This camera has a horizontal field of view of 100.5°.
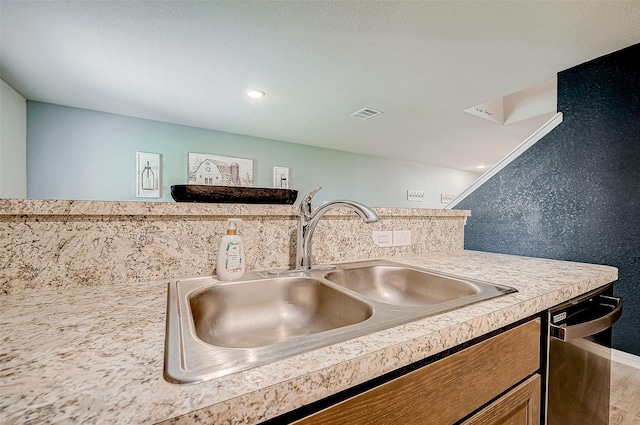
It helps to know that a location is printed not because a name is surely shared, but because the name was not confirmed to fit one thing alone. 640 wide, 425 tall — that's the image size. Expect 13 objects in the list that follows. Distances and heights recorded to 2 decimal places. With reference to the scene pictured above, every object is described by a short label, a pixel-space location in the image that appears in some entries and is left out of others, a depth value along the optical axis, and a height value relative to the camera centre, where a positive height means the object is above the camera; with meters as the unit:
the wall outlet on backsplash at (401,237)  1.16 -0.12
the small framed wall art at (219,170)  3.47 +0.52
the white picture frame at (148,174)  3.17 +0.39
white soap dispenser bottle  0.74 -0.14
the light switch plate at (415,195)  5.41 +0.31
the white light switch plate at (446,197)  6.02 +0.31
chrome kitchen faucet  0.86 -0.06
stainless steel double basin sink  0.37 -0.23
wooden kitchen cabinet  0.38 -0.31
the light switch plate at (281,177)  4.03 +0.48
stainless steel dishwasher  0.68 -0.42
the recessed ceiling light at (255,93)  2.50 +1.10
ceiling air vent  2.90 +1.08
